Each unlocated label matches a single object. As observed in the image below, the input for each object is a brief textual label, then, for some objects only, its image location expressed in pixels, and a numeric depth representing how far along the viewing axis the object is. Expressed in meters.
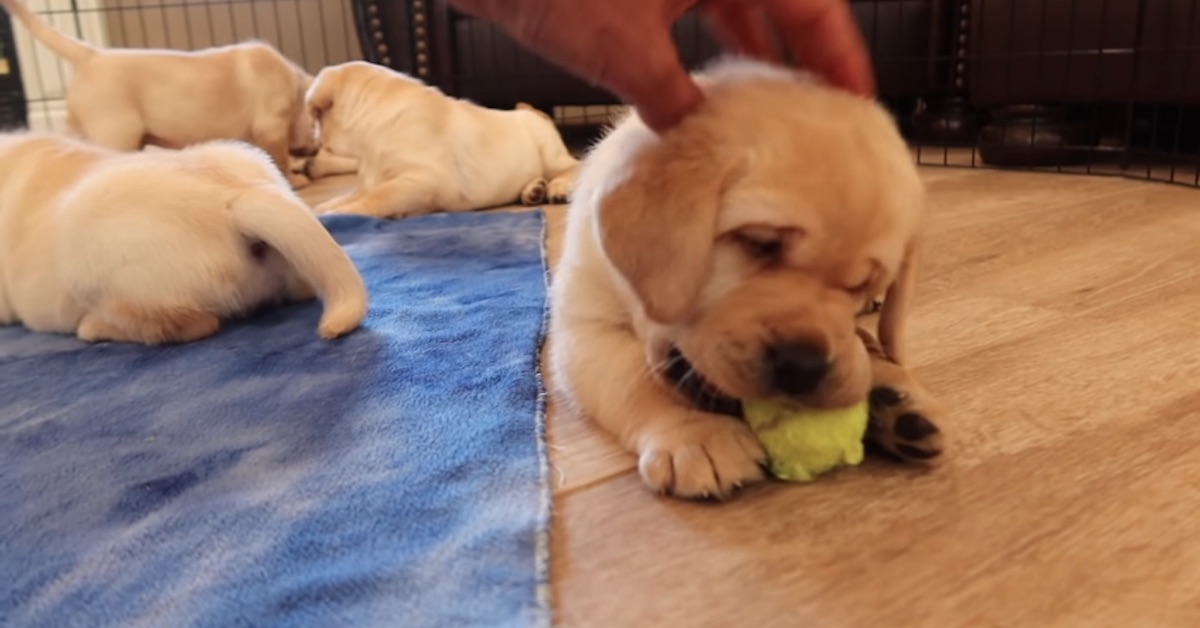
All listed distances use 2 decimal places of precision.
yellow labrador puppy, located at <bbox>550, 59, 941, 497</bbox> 0.27
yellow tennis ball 0.28
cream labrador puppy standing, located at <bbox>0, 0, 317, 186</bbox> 1.21
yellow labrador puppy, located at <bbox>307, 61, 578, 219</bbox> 1.04
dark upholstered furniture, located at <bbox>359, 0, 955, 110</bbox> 1.30
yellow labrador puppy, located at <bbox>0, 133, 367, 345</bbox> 0.44
